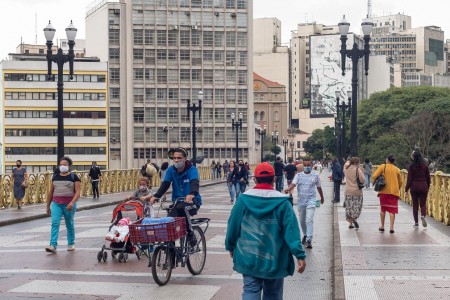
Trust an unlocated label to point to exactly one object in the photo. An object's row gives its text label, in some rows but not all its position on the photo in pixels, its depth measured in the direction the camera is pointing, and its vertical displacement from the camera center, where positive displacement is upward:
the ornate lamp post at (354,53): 26.62 +2.68
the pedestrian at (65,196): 15.01 -1.10
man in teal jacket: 7.44 -0.95
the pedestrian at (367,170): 44.19 -1.92
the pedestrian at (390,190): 17.55 -1.18
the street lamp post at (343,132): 48.19 +0.10
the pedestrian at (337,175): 31.12 -1.53
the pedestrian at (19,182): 27.53 -1.54
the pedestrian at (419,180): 17.94 -1.00
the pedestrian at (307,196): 15.95 -1.19
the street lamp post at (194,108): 47.01 +1.52
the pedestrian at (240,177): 31.01 -1.58
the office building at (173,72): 114.12 +8.53
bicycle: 10.96 -1.46
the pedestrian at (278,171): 37.16 -1.64
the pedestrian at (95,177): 35.50 -1.80
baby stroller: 13.33 -1.59
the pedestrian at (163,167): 33.61 -1.36
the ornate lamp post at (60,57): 25.59 +2.43
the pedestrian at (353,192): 17.91 -1.25
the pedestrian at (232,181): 31.11 -1.72
